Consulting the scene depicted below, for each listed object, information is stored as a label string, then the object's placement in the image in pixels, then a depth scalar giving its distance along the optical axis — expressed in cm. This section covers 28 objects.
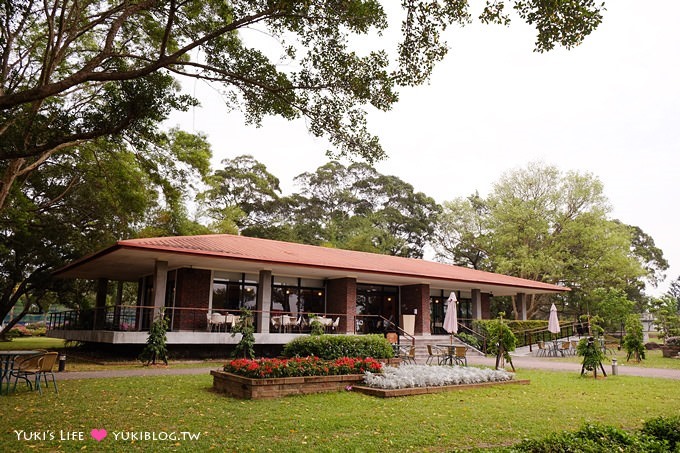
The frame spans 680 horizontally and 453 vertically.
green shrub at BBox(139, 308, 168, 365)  1484
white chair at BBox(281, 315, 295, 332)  1897
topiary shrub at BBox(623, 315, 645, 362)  1911
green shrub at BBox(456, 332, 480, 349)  2347
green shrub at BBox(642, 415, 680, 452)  533
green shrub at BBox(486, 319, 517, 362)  1415
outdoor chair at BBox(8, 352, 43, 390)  901
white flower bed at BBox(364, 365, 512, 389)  991
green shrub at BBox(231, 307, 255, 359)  1495
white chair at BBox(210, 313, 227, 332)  1753
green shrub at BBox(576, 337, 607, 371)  1395
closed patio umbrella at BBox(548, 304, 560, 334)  1855
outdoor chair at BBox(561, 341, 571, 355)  2229
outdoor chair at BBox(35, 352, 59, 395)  912
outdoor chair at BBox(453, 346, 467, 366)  1529
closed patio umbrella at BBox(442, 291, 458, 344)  1675
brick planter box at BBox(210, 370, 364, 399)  895
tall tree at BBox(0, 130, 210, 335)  1978
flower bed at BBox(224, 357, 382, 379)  938
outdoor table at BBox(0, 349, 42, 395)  935
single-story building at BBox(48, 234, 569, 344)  1744
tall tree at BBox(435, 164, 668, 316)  3609
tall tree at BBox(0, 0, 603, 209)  771
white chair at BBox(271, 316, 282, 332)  1919
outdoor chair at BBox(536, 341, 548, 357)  2348
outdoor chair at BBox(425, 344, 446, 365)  1898
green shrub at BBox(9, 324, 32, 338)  3745
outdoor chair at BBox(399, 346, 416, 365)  1534
